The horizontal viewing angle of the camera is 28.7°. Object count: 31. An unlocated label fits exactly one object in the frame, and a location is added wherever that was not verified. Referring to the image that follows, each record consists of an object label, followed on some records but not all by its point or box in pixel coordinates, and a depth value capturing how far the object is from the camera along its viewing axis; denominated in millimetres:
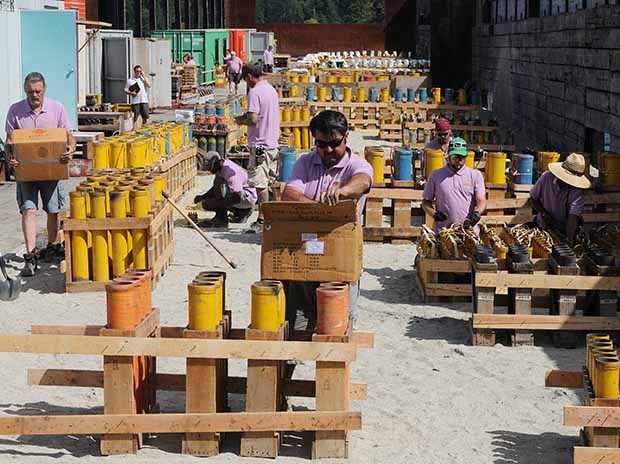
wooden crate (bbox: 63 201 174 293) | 10492
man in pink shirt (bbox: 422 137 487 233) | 10750
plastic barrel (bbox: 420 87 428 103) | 27156
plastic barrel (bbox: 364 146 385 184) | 13781
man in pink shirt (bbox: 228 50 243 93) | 46562
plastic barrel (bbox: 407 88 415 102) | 27547
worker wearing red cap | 13320
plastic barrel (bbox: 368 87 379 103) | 28089
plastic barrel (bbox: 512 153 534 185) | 13391
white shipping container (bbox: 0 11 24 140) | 19703
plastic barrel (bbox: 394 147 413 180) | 13680
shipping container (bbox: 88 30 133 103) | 31703
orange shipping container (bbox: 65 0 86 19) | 34062
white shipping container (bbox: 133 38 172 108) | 34188
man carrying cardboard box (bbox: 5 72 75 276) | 11242
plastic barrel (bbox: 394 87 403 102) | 27578
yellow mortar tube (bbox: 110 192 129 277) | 10578
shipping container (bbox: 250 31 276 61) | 60312
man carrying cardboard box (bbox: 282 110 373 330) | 7254
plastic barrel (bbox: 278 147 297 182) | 14422
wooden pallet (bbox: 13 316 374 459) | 6469
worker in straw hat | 10758
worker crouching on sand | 14492
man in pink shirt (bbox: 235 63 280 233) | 14414
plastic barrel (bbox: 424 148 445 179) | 13359
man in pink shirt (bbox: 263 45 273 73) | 52109
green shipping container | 49656
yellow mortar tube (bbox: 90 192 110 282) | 10555
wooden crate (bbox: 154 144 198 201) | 15130
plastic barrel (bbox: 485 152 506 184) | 13469
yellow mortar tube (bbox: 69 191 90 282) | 10539
